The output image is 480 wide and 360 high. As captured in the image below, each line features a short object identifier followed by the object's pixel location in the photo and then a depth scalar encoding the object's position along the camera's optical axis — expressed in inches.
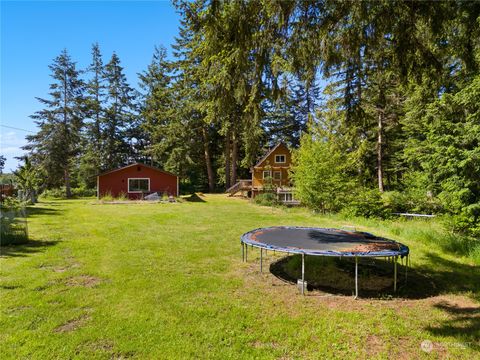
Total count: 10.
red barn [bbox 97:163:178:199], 915.4
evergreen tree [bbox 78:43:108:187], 1274.6
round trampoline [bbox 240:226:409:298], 201.9
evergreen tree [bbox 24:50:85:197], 1150.3
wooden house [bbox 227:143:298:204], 1010.7
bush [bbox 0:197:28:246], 298.4
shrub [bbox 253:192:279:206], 789.2
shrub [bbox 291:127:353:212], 586.6
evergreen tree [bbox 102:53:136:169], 1337.4
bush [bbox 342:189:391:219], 548.1
